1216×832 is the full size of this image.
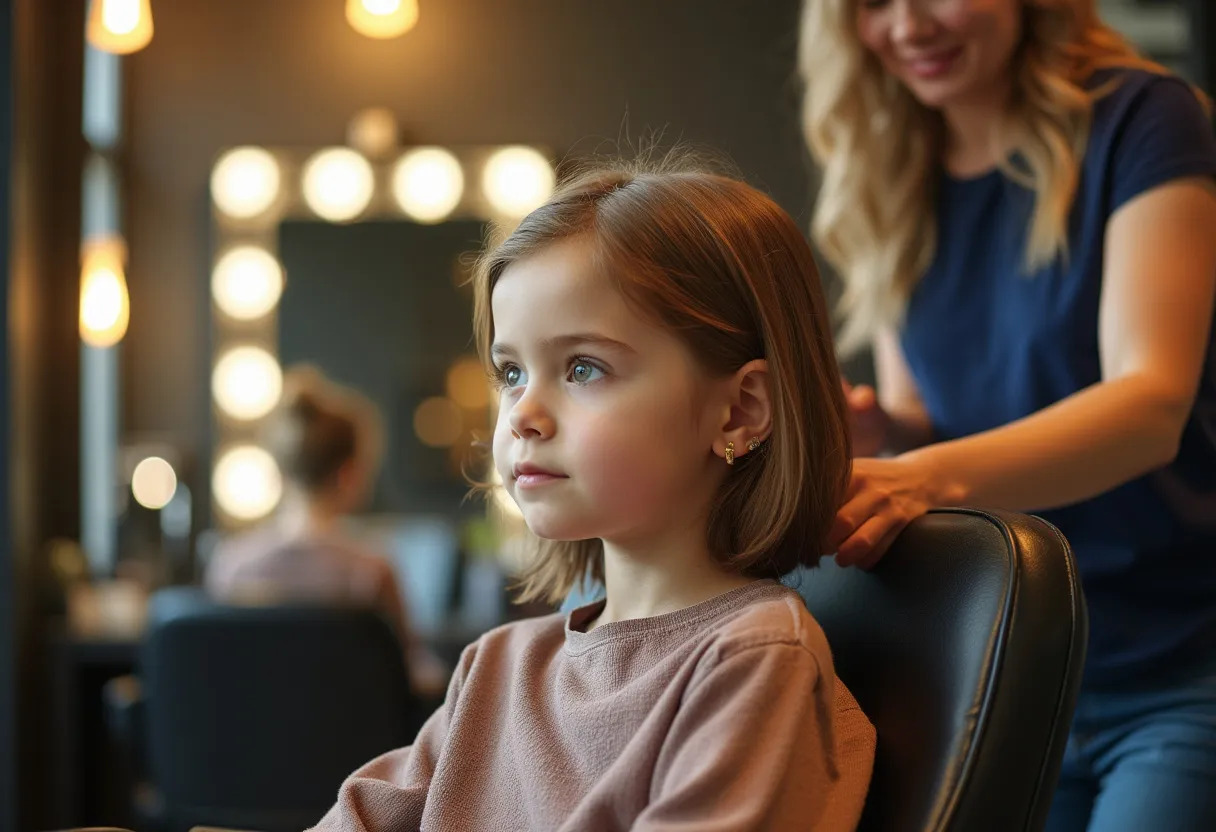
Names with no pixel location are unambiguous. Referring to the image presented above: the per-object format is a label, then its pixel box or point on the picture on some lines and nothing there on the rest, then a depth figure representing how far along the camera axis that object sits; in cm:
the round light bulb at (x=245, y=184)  438
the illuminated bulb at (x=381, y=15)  254
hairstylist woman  114
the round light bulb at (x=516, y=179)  426
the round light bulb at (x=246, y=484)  440
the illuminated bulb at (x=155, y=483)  411
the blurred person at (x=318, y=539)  298
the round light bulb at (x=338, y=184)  436
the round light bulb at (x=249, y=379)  441
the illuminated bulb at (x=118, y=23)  222
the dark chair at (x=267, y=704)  236
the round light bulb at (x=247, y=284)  442
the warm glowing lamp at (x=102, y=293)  345
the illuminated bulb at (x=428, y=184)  432
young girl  93
